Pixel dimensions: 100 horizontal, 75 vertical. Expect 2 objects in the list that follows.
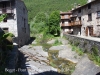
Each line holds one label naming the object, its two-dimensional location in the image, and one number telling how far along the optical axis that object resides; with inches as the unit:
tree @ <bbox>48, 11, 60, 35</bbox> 1252.3
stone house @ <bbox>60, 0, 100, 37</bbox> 872.3
